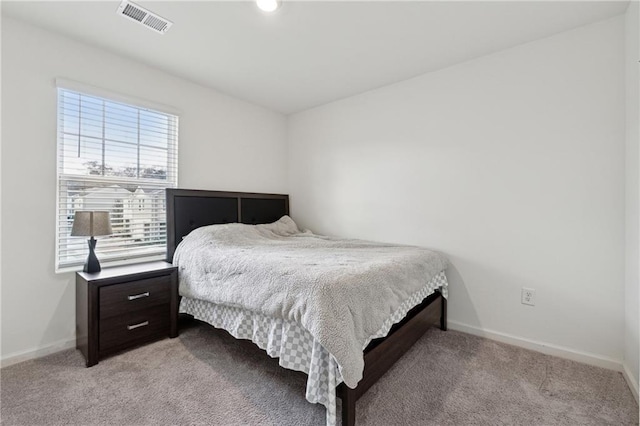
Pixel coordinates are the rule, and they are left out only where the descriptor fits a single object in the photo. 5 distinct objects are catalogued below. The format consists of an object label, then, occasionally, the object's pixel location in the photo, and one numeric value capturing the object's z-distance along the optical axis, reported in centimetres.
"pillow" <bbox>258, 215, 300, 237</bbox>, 329
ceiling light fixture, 176
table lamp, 200
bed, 136
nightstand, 195
